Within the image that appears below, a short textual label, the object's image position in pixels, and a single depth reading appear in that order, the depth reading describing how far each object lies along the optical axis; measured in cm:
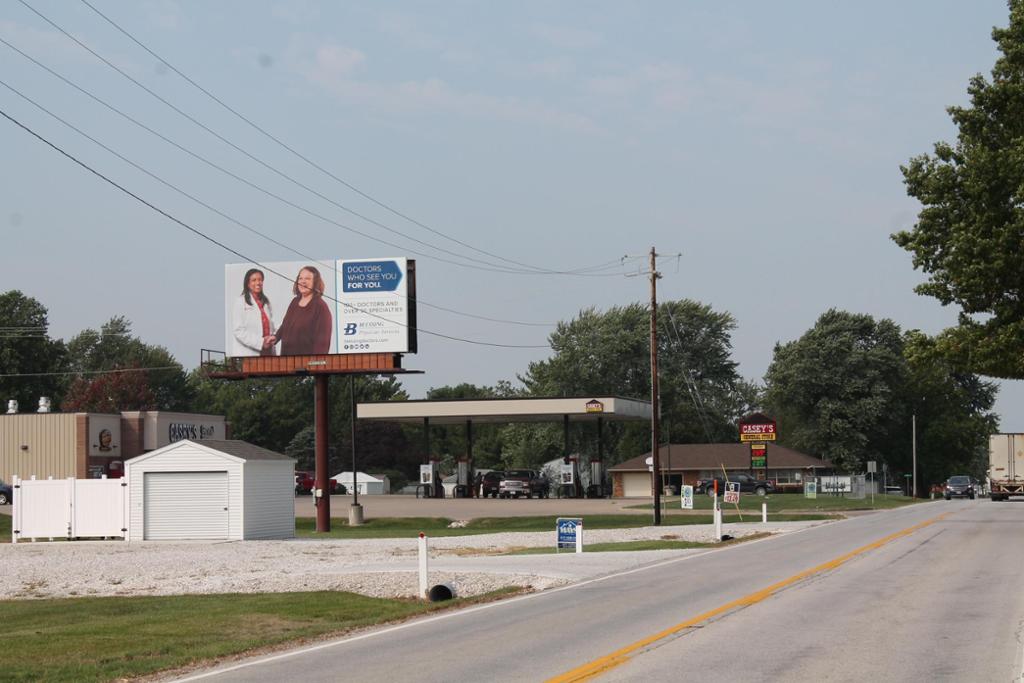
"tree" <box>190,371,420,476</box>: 13062
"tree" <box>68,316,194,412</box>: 14100
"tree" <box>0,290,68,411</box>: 11500
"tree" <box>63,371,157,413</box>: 12375
